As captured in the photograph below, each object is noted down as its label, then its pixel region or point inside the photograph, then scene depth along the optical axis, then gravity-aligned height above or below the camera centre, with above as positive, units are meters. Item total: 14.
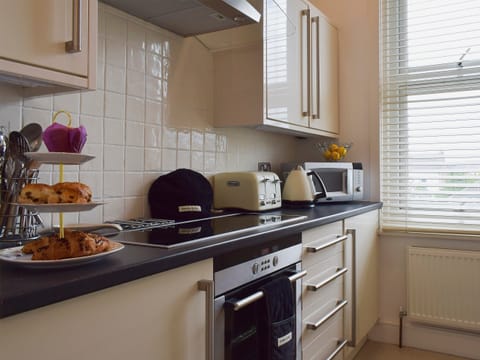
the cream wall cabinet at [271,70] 1.99 +0.59
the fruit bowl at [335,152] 2.69 +0.21
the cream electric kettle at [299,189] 2.27 -0.03
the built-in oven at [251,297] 1.17 -0.34
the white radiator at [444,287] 2.38 -0.61
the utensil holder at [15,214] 1.13 -0.08
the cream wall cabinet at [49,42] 0.94 +0.34
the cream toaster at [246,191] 1.96 -0.03
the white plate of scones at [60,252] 0.82 -0.14
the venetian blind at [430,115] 2.46 +0.43
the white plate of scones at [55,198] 0.84 -0.03
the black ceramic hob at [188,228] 1.16 -0.15
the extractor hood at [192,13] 1.53 +0.67
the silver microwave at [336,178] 2.44 +0.04
